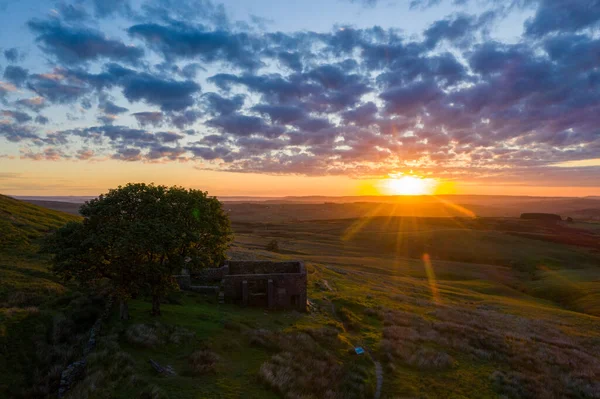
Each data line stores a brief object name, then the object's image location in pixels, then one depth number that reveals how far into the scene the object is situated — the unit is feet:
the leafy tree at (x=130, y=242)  70.28
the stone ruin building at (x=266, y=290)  106.22
